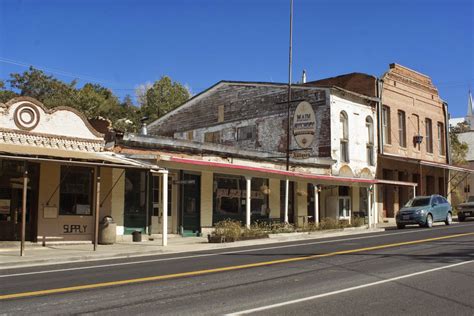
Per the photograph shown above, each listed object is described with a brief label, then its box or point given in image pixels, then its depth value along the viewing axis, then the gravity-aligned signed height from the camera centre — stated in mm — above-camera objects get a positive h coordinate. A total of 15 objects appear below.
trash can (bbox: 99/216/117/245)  17547 -1089
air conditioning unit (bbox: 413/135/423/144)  38594 +4804
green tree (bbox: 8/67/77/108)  48094 +10871
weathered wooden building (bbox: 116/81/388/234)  21531 +2458
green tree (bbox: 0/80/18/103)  44781 +9570
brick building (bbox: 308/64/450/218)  34969 +5484
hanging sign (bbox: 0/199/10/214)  16875 -207
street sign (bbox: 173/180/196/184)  20531 +776
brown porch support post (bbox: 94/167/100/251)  15305 -441
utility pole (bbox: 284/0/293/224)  24750 +6675
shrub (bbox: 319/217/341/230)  24891 -1085
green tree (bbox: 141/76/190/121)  56562 +11573
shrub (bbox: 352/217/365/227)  26641 -1032
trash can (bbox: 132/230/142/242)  18766 -1301
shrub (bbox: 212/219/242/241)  19094 -1099
